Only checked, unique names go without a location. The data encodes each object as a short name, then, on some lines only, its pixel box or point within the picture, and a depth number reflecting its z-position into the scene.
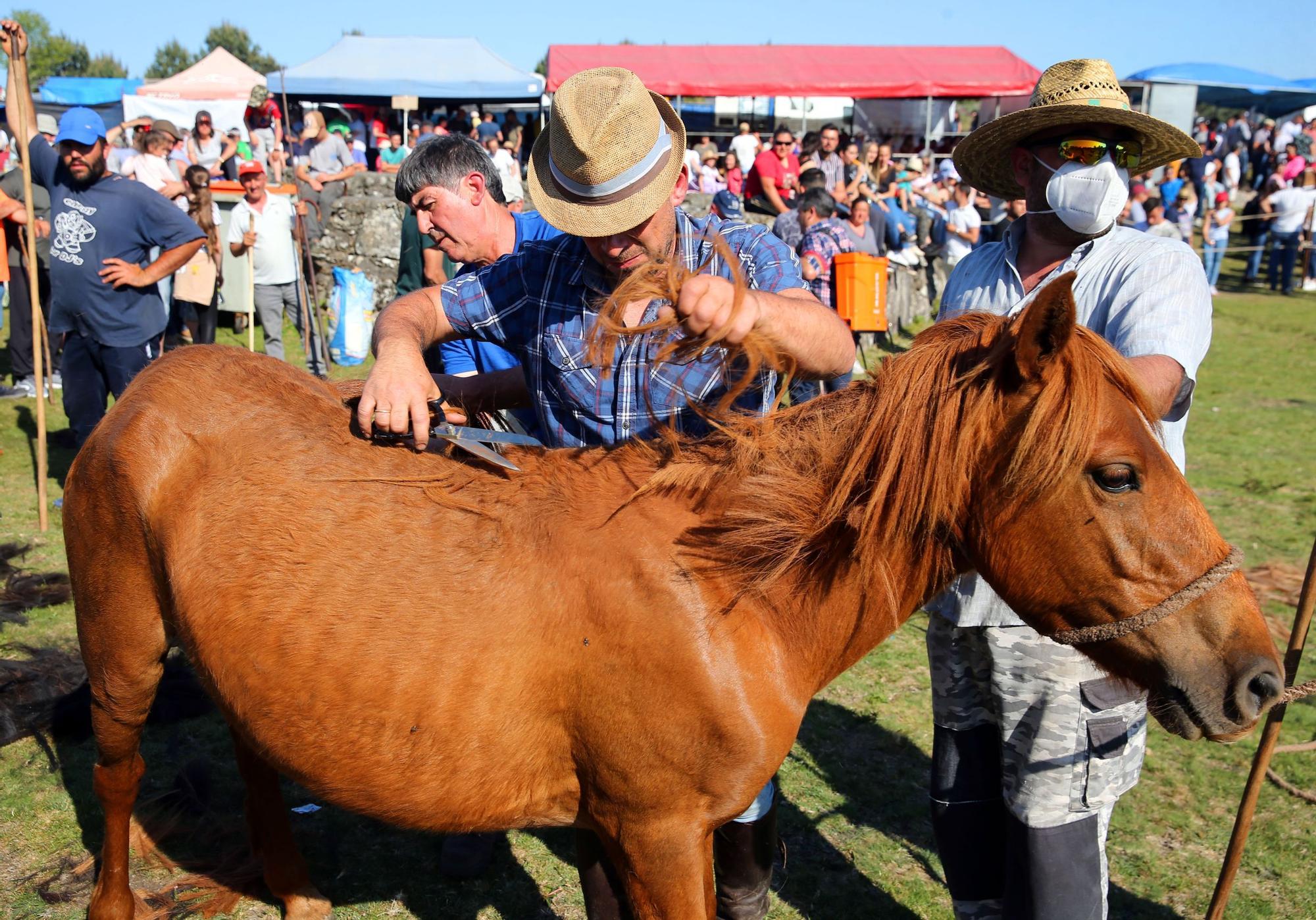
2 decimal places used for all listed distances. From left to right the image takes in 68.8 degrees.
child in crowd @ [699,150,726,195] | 18.03
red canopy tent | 22.88
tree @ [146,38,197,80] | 75.38
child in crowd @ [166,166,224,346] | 10.52
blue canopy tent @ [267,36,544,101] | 20.03
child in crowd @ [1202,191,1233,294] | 20.11
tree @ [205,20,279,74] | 75.69
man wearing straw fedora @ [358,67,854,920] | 2.15
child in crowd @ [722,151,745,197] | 18.80
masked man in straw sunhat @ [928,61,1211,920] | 2.38
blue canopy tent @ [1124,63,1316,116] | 30.67
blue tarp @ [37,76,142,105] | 27.55
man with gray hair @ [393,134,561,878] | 3.85
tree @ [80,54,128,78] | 73.69
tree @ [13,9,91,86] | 60.53
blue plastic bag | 11.45
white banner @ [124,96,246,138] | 19.86
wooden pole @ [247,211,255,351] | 10.31
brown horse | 1.84
